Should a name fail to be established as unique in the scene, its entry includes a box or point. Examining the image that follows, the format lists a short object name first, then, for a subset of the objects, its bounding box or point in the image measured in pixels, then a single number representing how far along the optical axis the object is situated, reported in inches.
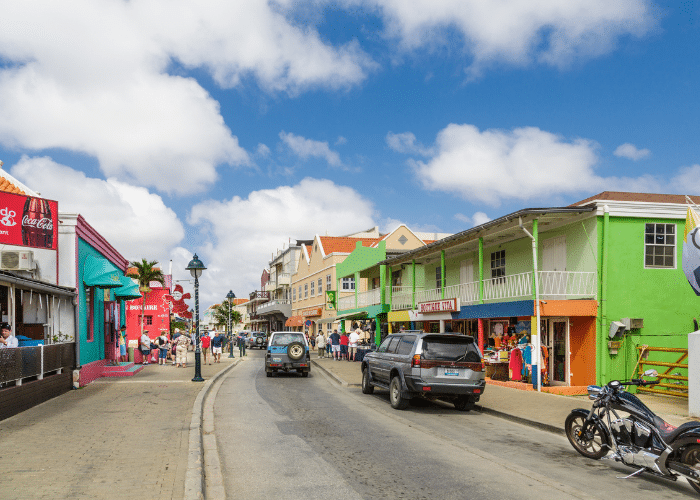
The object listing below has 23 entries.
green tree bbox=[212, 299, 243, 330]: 4664.6
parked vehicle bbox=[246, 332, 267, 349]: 2265.0
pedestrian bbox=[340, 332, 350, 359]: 1296.8
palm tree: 2255.5
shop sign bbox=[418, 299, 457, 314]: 859.1
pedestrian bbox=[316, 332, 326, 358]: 1463.5
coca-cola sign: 610.5
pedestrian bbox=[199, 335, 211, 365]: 1213.7
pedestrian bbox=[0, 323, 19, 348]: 494.5
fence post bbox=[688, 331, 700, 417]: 454.6
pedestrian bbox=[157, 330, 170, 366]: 1131.3
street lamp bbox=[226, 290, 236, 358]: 1561.9
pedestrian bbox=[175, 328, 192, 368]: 1029.2
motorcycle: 266.4
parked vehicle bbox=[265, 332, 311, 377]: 856.3
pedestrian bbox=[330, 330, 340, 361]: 1283.2
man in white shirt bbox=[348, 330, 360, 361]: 1225.4
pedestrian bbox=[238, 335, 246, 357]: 1533.0
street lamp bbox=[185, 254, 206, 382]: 775.6
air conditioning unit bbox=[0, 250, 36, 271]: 604.4
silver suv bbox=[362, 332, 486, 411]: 508.7
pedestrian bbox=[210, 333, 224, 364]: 1226.6
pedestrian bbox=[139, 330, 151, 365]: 1061.1
